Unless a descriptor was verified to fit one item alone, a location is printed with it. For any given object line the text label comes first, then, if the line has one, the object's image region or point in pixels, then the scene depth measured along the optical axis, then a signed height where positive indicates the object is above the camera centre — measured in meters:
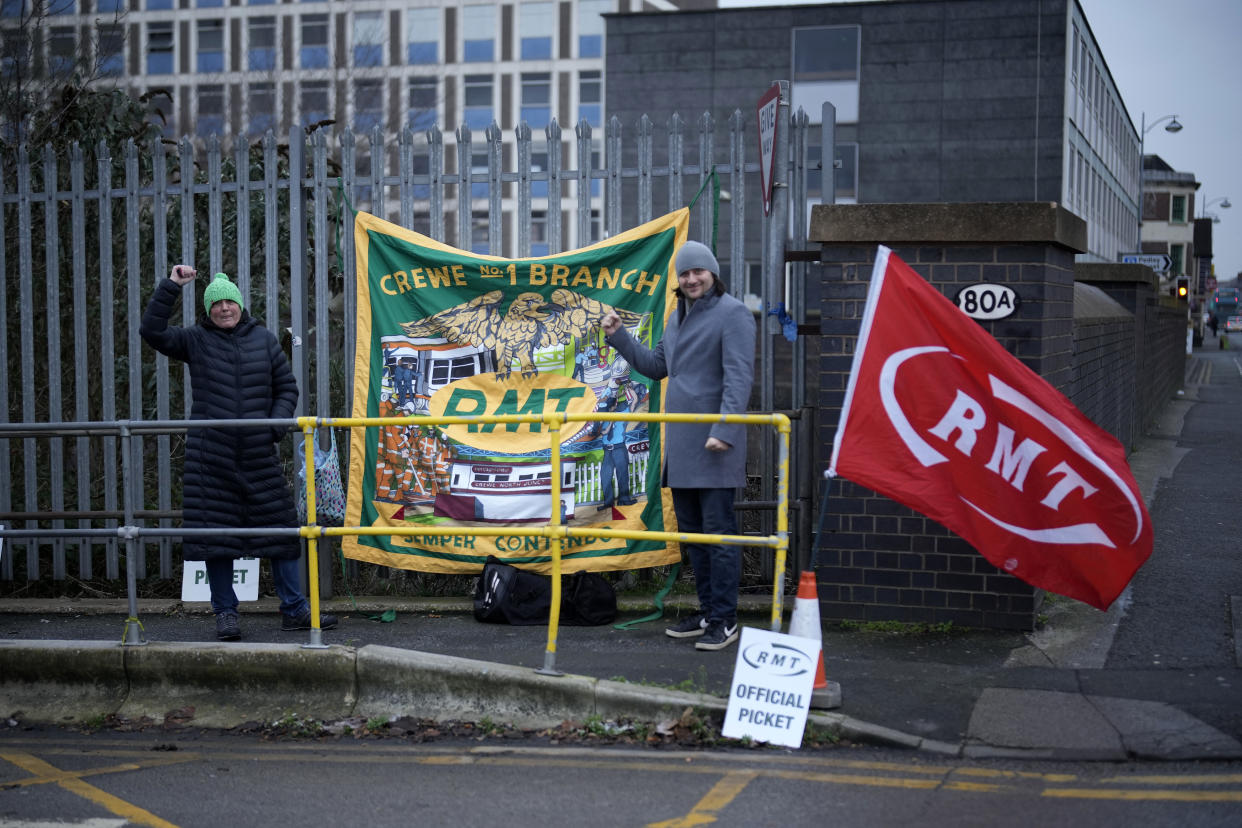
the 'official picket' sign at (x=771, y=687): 5.22 -1.49
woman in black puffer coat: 6.69 -0.59
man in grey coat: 6.35 -0.38
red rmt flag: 5.69 -0.53
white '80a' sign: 6.69 +0.12
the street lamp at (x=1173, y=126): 62.22 +9.70
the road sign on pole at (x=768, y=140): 6.98 +1.01
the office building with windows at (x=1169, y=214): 97.06 +8.56
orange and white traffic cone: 5.39 -1.26
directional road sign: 35.50 +1.85
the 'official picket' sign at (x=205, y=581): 7.63 -1.55
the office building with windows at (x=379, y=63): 25.89 +10.76
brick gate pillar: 6.64 -0.11
